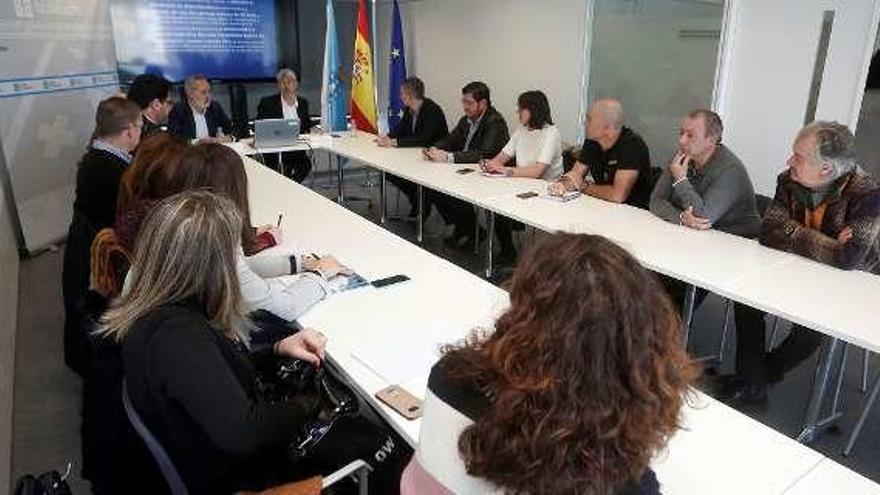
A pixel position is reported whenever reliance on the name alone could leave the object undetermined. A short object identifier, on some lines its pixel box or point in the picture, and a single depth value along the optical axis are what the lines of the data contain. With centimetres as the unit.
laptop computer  498
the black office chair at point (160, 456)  124
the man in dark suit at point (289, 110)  565
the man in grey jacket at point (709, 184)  280
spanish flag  631
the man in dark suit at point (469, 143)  449
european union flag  654
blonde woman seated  120
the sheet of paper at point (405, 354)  164
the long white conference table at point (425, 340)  124
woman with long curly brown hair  86
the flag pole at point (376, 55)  707
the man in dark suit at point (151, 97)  396
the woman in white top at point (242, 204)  185
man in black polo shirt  332
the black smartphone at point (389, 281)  221
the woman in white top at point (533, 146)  397
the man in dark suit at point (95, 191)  227
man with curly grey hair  227
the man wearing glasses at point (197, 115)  509
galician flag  614
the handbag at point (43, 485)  117
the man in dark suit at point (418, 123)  512
